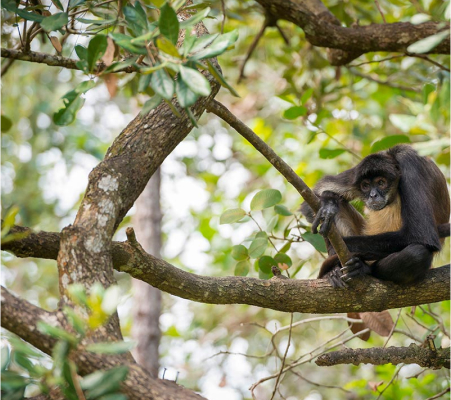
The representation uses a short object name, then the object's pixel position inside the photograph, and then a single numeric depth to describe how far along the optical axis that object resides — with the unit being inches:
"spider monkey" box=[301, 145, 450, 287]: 384.2
